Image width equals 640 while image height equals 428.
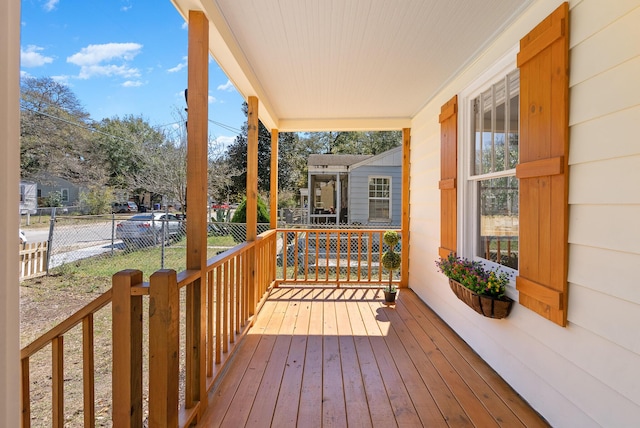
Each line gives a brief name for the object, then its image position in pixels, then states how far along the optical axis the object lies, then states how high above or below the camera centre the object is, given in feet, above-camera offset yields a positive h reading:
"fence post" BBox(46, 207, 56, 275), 8.47 -0.78
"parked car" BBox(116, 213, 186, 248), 18.85 -1.36
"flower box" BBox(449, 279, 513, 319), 6.92 -2.10
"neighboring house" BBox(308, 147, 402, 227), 29.60 +2.51
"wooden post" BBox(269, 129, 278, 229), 14.66 +1.44
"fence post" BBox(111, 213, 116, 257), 14.75 -1.02
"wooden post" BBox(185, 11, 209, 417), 5.86 +0.29
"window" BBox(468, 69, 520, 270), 7.30 +1.00
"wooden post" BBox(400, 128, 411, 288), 14.99 +0.46
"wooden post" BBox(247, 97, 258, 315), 10.53 +0.67
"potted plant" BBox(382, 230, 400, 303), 12.88 -2.07
